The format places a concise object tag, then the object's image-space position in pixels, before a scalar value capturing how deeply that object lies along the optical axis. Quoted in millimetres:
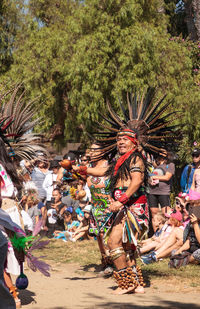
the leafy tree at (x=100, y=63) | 17531
